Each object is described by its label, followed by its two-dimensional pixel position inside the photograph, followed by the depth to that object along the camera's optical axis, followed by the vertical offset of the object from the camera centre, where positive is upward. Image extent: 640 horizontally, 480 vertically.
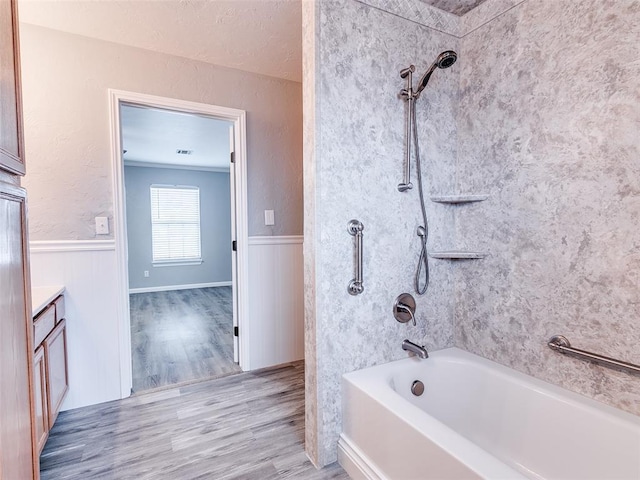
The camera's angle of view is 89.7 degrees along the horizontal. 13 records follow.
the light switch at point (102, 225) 2.17 +0.02
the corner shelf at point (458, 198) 1.76 +0.15
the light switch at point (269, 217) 2.73 +0.09
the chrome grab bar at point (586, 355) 1.25 -0.55
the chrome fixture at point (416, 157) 1.66 +0.37
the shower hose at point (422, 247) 1.74 -0.11
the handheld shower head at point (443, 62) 1.46 +0.77
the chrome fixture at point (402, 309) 1.75 -0.45
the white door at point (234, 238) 2.68 -0.09
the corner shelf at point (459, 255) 1.77 -0.16
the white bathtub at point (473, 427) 1.14 -0.84
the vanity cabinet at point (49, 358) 1.53 -0.70
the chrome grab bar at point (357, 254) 1.63 -0.14
